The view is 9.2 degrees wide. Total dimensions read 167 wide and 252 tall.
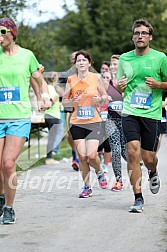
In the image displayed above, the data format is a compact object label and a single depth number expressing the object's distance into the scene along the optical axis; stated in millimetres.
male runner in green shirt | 12033
